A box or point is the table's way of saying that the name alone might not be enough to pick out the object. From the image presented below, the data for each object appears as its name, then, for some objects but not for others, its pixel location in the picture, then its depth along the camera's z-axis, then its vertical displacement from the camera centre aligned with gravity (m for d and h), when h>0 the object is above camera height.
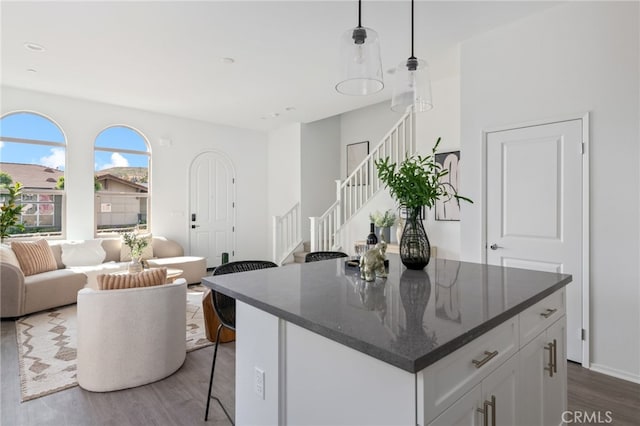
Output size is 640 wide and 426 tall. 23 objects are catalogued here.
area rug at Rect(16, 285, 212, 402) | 2.55 -1.25
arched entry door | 6.77 +0.07
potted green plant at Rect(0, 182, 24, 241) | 4.61 -0.01
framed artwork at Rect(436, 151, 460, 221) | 4.30 +0.38
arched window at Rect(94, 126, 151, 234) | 5.80 +0.53
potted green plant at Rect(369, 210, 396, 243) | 4.73 -0.12
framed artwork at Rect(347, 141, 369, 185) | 7.05 +1.17
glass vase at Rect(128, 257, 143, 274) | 4.04 -0.65
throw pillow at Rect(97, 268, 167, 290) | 2.54 -0.52
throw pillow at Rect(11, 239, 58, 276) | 4.39 -0.59
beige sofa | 3.93 -0.85
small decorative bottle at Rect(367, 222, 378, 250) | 3.94 -0.32
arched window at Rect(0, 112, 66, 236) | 4.98 +0.63
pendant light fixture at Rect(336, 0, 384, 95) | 1.74 +0.77
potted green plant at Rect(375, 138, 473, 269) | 1.91 +0.07
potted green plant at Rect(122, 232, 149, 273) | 4.05 -0.47
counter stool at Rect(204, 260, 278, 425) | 2.05 -0.55
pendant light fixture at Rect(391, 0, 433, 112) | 2.13 +0.78
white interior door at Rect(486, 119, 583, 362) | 2.80 +0.07
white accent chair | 2.42 -0.89
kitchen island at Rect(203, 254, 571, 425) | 0.95 -0.45
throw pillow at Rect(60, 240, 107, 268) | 4.98 -0.62
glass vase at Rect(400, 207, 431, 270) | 1.94 -0.18
